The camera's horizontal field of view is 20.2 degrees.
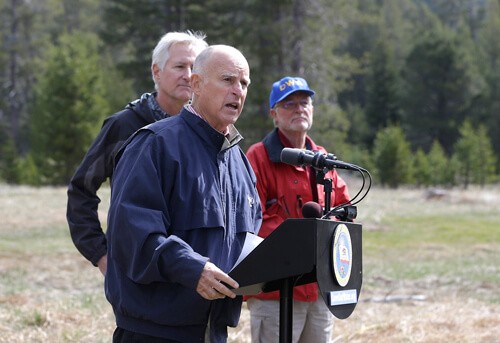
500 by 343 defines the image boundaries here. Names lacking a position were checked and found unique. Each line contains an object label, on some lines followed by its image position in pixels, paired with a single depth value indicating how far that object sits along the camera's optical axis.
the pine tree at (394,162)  82.45
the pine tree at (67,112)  68.38
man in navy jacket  5.48
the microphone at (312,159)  6.13
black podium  5.52
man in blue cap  8.55
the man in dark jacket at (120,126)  7.71
